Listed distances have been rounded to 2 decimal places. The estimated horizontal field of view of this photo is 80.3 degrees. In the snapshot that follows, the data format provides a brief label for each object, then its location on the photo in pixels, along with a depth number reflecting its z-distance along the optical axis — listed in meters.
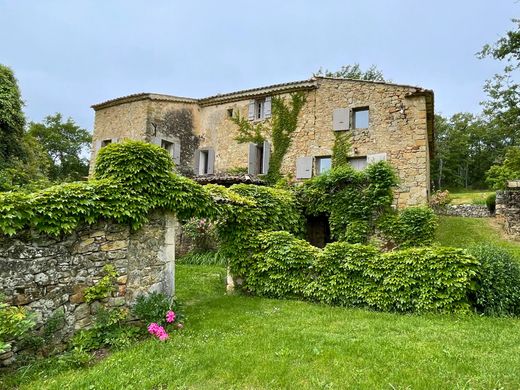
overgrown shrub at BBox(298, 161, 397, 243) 9.85
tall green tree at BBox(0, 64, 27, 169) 12.48
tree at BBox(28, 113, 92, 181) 30.03
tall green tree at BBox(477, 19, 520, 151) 15.20
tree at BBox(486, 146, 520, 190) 15.82
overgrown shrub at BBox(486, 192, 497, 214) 15.19
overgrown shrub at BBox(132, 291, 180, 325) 5.04
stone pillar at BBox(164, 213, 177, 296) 5.63
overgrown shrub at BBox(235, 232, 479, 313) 5.79
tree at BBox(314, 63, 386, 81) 25.81
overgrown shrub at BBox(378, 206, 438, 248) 9.49
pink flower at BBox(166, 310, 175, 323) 5.11
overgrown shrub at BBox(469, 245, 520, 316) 5.57
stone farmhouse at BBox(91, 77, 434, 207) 12.00
